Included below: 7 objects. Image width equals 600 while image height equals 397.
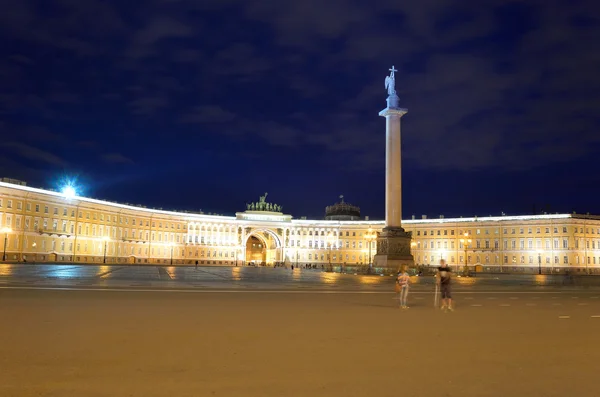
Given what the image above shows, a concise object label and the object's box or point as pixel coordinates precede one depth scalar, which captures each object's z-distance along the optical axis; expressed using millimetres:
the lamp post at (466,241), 65650
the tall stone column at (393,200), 56938
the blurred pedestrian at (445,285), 19953
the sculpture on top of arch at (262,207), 175250
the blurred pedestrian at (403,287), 20366
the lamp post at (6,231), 90656
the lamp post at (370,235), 67275
